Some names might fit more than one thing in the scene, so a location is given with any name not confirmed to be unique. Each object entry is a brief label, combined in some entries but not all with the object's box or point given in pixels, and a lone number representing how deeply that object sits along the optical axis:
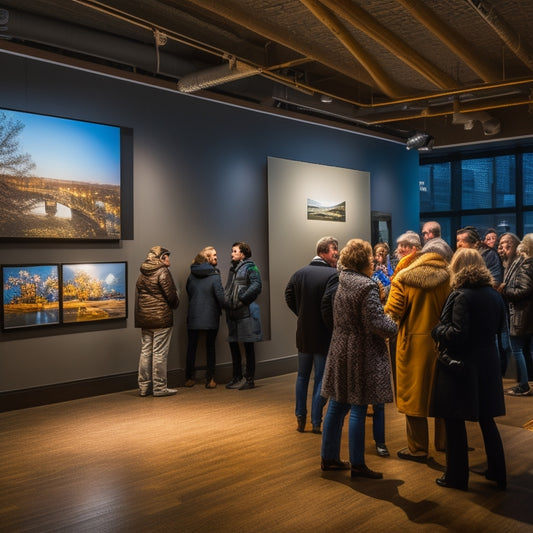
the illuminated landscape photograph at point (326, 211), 9.23
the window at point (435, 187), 13.89
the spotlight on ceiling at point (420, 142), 10.17
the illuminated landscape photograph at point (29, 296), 6.37
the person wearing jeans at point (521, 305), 6.91
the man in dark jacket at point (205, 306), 7.55
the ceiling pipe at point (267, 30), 5.54
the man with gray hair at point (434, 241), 5.68
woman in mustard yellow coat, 4.51
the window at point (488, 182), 13.15
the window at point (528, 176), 12.84
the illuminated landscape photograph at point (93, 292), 6.83
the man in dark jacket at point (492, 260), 7.61
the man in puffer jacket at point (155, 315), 6.99
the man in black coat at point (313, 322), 5.32
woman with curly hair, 4.15
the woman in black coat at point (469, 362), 3.89
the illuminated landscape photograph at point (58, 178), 6.35
